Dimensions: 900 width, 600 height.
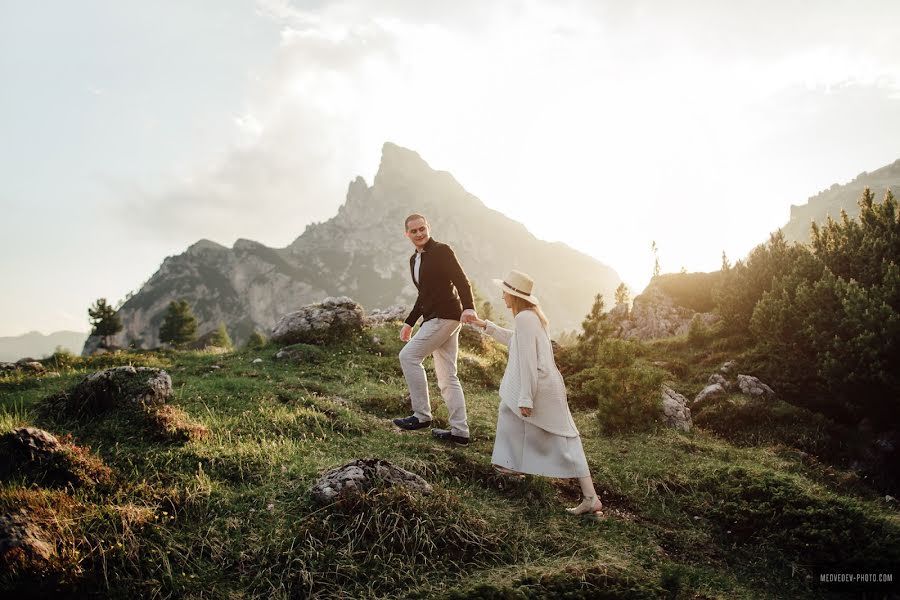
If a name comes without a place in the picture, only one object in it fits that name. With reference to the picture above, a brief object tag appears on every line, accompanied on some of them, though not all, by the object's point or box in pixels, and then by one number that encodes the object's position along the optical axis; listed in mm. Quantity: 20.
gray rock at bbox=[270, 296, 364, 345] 15406
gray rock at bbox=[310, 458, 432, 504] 4543
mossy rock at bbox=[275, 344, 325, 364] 13484
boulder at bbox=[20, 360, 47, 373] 11820
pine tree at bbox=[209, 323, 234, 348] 54056
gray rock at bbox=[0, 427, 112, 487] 4387
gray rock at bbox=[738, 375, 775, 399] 10883
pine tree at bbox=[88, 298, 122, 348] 52062
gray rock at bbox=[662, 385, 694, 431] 9867
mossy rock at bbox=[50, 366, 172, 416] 6844
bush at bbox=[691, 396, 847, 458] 8891
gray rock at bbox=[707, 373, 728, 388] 11891
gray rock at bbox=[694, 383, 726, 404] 11266
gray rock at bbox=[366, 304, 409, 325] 19966
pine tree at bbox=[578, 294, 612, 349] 16453
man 7020
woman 5477
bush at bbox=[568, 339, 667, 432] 9508
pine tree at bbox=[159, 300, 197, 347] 56969
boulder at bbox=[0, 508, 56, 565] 3205
